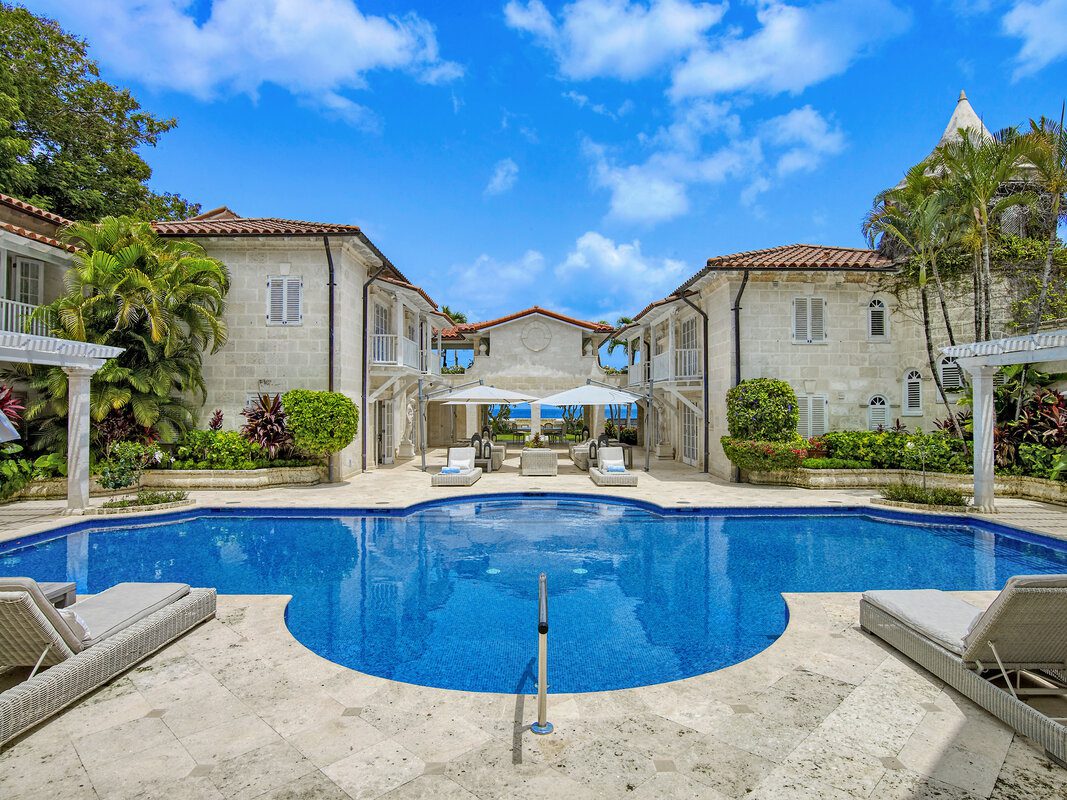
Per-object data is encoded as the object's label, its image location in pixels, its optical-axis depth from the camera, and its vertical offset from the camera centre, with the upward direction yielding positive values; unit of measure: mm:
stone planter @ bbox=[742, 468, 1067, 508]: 13156 -1769
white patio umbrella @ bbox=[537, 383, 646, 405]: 18688 +510
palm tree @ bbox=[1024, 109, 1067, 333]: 13016 +5965
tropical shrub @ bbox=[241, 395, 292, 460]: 15211 -436
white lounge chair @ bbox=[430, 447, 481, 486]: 15703 -1715
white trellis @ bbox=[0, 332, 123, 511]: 11305 +86
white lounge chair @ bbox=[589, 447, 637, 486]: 15719 -1716
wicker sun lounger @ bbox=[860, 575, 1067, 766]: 3735 -1825
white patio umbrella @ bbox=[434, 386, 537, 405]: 18828 +527
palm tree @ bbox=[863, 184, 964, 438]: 14656 +4984
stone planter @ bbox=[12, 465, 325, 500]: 14703 -1787
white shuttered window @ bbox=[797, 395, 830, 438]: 17062 -75
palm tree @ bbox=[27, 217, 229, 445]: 13977 +2399
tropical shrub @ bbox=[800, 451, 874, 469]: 15383 -1405
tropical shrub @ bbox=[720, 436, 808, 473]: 15172 -1139
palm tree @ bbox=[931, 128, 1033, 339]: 13352 +5737
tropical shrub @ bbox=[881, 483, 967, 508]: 12258 -1840
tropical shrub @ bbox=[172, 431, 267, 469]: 15070 -1073
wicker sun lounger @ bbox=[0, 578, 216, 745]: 3844 -1866
